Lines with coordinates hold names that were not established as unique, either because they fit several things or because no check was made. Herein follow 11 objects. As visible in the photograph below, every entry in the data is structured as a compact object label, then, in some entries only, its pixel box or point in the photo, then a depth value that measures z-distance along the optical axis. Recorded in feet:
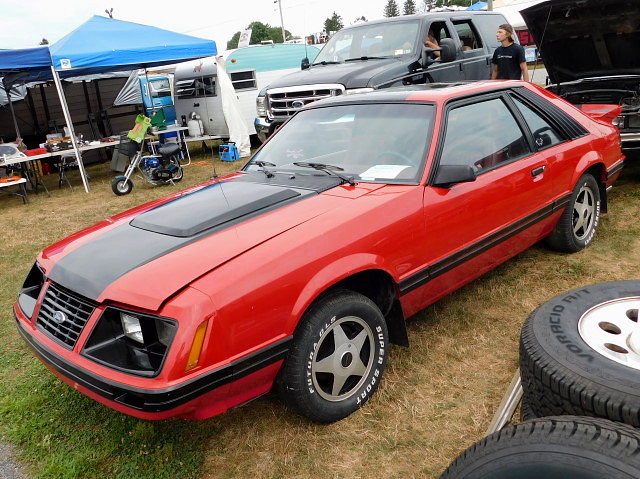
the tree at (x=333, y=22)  327.30
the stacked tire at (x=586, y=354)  5.77
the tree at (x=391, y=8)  365.08
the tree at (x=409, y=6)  346.13
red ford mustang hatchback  7.02
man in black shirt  24.84
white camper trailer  41.09
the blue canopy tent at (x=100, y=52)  29.94
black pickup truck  22.80
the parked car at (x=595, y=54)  17.97
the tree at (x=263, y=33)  320.09
